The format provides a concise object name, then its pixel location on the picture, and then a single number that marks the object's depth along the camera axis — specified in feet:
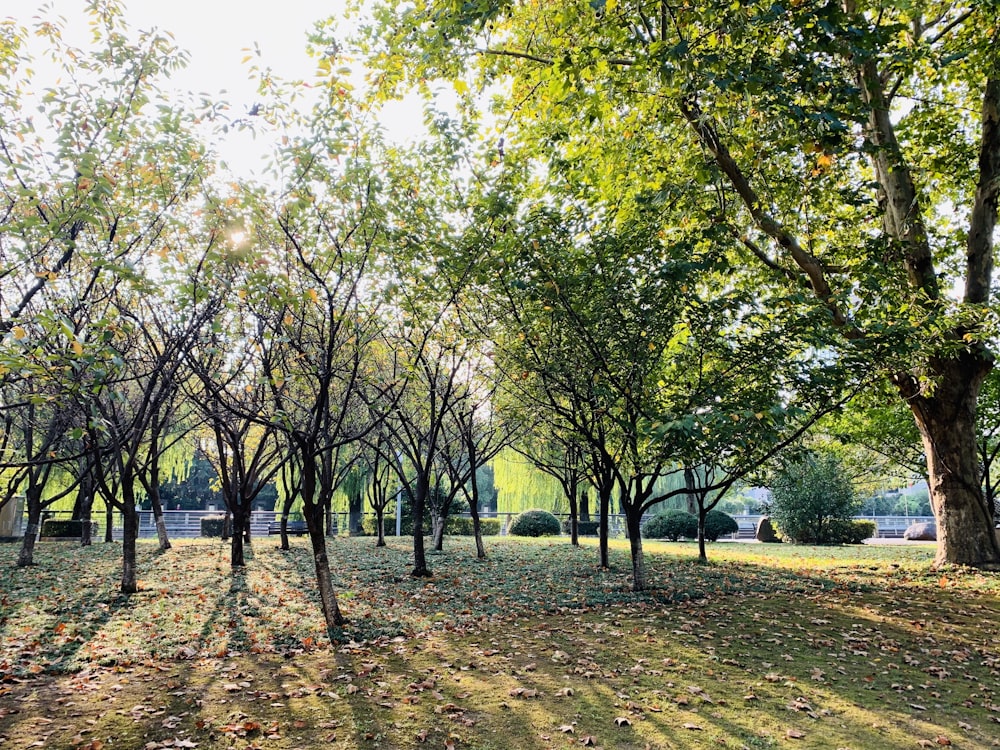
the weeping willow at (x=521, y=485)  81.82
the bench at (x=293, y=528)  71.46
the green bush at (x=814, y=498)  66.90
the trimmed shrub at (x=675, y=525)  73.31
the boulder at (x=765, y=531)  77.82
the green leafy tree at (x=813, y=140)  18.72
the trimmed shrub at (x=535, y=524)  75.00
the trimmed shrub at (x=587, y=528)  82.99
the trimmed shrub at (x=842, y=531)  69.10
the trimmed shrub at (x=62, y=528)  60.59
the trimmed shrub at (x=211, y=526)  78.24
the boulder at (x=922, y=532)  89.66
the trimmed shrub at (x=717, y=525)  74.84
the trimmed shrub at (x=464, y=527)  81.15
